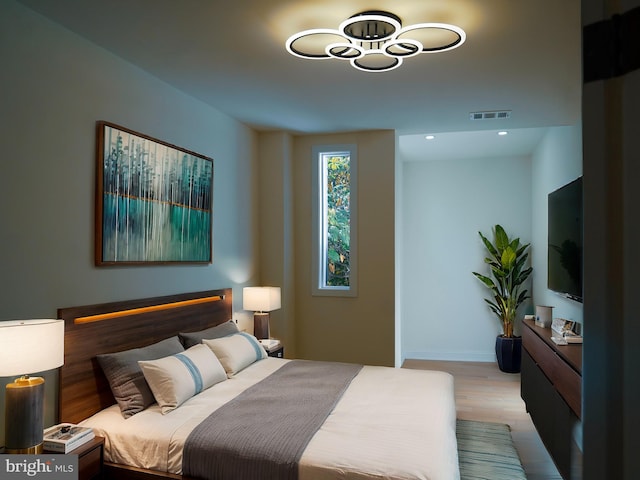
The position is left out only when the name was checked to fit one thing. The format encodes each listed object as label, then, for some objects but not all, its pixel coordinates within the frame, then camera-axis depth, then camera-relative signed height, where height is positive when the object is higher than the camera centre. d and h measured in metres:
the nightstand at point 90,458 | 2.23 -1.02
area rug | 3.12 -1.48
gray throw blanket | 2.15 -0.92
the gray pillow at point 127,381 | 2.68 -0.77
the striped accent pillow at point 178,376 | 2.71 -0.77
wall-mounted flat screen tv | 3.52 +0.05
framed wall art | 2.90 +0.31
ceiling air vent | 4.16 +1.17
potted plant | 5.93 -0.49
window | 5.06 +0.29
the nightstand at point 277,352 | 4.29 -0.97
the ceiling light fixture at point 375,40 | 2.44 +1.14
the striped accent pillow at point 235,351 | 3.44 -0.78
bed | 2.11 -0.92
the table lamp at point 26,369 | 1.97 -0.52
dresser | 2.73 -0.97
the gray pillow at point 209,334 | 3.50 -0.67
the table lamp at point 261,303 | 4.40 -0.52
